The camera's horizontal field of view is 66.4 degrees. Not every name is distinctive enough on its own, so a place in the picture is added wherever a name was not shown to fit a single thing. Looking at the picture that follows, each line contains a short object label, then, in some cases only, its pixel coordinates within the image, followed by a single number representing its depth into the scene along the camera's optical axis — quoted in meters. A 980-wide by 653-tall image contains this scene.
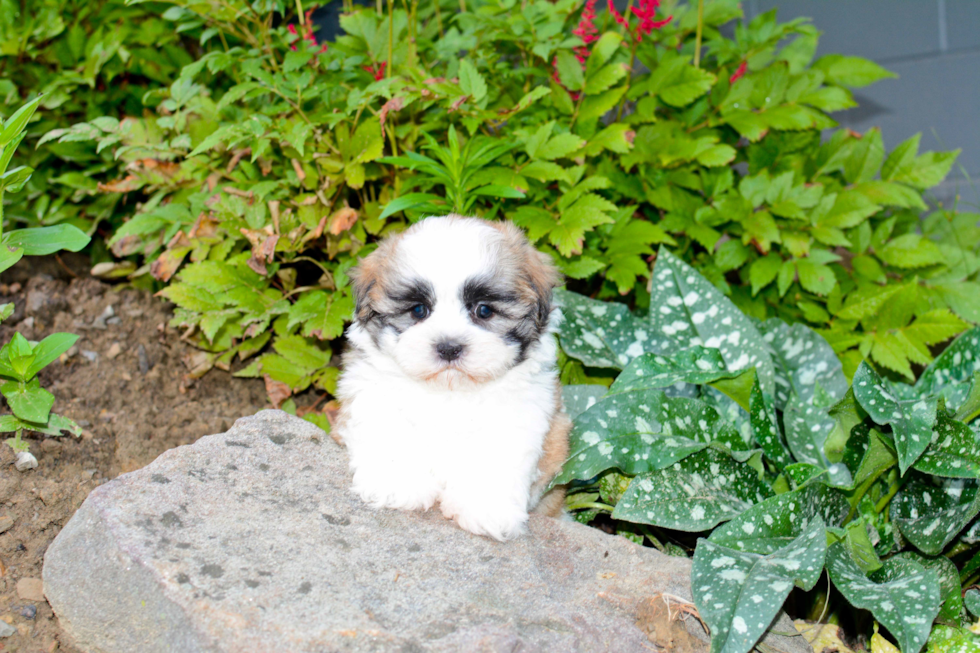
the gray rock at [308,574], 2.16
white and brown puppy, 2.66
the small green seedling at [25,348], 2.56
